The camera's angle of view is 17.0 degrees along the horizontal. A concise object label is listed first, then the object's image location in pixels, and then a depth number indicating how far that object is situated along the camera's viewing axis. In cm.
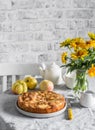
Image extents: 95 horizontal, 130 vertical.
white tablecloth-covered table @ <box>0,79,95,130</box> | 152
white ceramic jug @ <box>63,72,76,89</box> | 195
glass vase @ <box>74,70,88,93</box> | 177
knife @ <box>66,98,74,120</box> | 160
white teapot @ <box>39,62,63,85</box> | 203
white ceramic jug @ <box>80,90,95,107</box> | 171
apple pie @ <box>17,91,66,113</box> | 160
